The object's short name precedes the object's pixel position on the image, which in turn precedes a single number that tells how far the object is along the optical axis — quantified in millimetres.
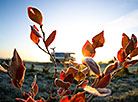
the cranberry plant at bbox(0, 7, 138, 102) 366
